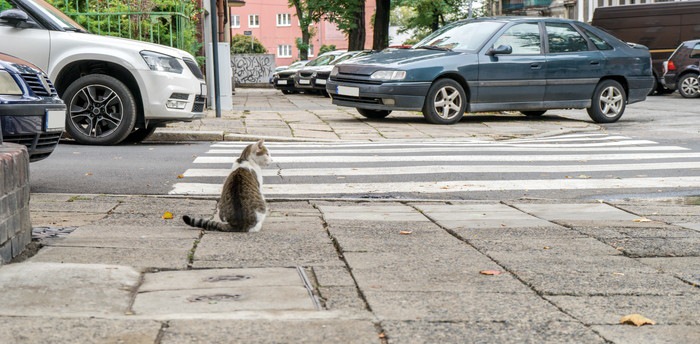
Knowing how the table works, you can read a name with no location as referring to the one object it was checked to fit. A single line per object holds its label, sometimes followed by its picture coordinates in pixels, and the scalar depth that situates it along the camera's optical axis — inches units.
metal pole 669.0
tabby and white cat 240.7
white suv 458.3
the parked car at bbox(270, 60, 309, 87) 1474.9
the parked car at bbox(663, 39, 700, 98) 1160.8
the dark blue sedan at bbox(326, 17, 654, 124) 613.0
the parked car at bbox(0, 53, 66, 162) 291.6
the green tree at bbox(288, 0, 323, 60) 1553.9
